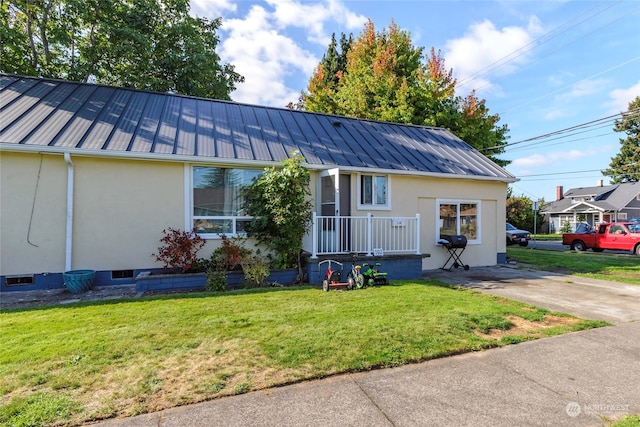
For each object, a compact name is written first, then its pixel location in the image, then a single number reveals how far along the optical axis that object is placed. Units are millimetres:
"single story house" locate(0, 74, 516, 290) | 6500
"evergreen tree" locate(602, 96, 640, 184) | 39938
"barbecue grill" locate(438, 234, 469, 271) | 9188
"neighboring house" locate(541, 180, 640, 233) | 31203
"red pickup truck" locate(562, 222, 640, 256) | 14781
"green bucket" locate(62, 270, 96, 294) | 6119
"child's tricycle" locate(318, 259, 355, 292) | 6423
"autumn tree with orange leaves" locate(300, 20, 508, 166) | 16188
